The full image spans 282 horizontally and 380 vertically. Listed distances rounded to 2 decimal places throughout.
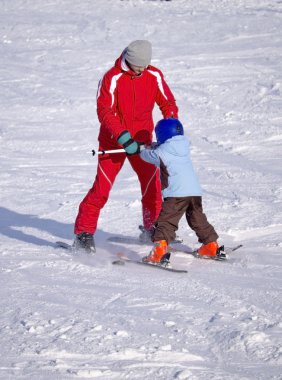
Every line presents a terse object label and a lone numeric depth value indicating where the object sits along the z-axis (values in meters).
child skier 11.06
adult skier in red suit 11.35
